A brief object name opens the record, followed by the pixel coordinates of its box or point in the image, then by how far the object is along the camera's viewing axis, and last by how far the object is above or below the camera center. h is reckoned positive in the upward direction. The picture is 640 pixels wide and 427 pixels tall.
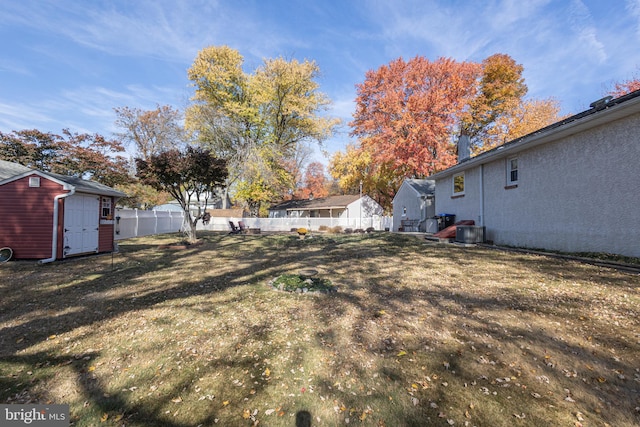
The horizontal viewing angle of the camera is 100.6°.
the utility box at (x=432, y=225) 15.77 -0.25
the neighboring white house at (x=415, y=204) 19.05 +1.29
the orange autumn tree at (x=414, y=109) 21.36 +9.37
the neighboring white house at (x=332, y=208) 31.05 +1.55
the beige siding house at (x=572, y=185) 6.73 +1.20
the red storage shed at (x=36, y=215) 9.04 +0.11
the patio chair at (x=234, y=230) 21.41 -0.85
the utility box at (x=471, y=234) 11.53 -0.55
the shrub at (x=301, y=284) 5.43 -1.37
